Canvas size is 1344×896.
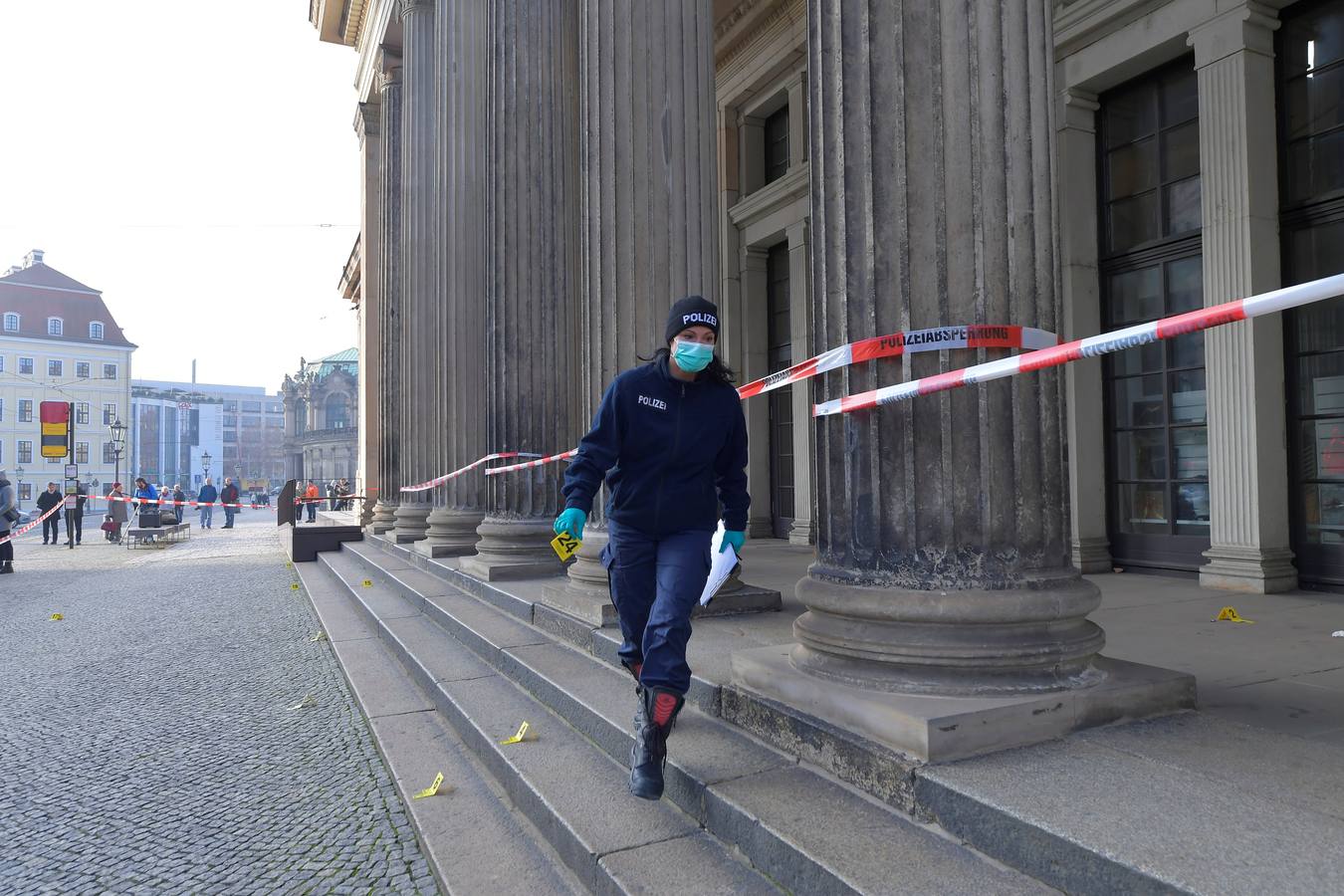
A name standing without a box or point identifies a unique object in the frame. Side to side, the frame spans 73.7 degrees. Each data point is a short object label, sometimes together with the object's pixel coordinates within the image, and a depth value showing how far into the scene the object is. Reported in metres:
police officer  3.29
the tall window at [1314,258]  7.04
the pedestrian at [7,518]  14.22
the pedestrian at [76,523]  21.90
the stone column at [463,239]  10.85
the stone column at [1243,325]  7.09
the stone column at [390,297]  15.76
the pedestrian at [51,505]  23.55
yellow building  71.25
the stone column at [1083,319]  8.59
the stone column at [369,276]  21.38
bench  20.94
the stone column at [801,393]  12.41
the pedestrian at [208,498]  30.17
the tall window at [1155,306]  8.05
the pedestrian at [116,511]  23.02
